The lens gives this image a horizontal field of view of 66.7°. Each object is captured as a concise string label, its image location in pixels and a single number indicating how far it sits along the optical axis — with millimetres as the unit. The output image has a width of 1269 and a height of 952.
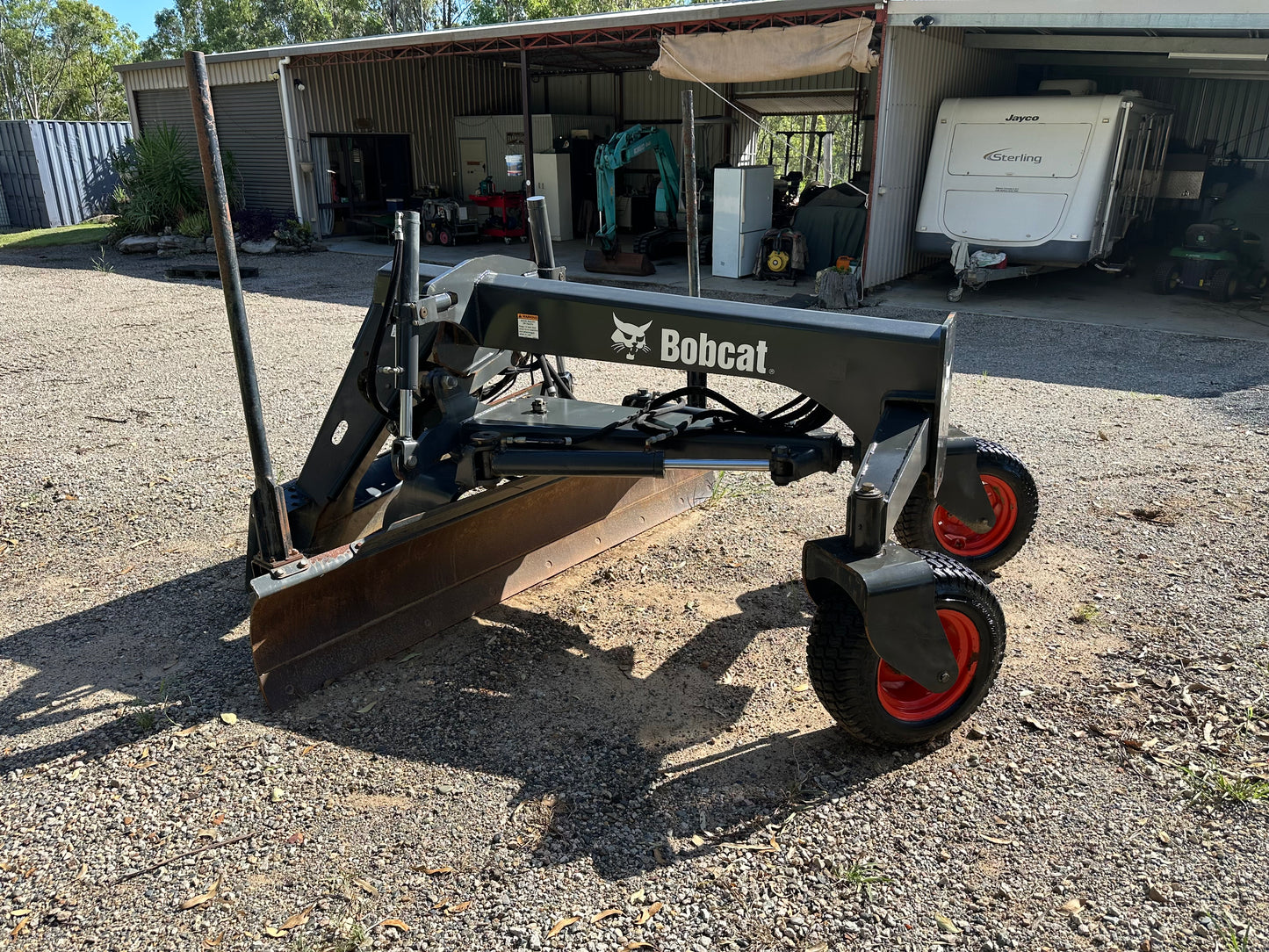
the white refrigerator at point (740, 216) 12734
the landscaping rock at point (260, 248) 15695
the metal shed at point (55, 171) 20500
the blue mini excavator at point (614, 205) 13719
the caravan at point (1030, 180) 10758
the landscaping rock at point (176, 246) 15734
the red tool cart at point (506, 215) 17141
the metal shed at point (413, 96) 15484
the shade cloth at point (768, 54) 10789
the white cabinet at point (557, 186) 17453
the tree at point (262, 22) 43938
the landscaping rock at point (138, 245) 15930
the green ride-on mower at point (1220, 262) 11297
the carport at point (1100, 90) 10266
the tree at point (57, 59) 40781
